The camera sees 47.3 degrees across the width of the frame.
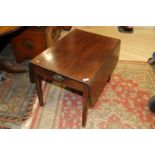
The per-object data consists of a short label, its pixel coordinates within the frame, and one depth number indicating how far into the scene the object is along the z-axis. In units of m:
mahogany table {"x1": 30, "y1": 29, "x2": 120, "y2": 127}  1.18
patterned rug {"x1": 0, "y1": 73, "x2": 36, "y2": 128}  1.50
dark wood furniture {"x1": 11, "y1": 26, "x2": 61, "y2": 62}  1.88
